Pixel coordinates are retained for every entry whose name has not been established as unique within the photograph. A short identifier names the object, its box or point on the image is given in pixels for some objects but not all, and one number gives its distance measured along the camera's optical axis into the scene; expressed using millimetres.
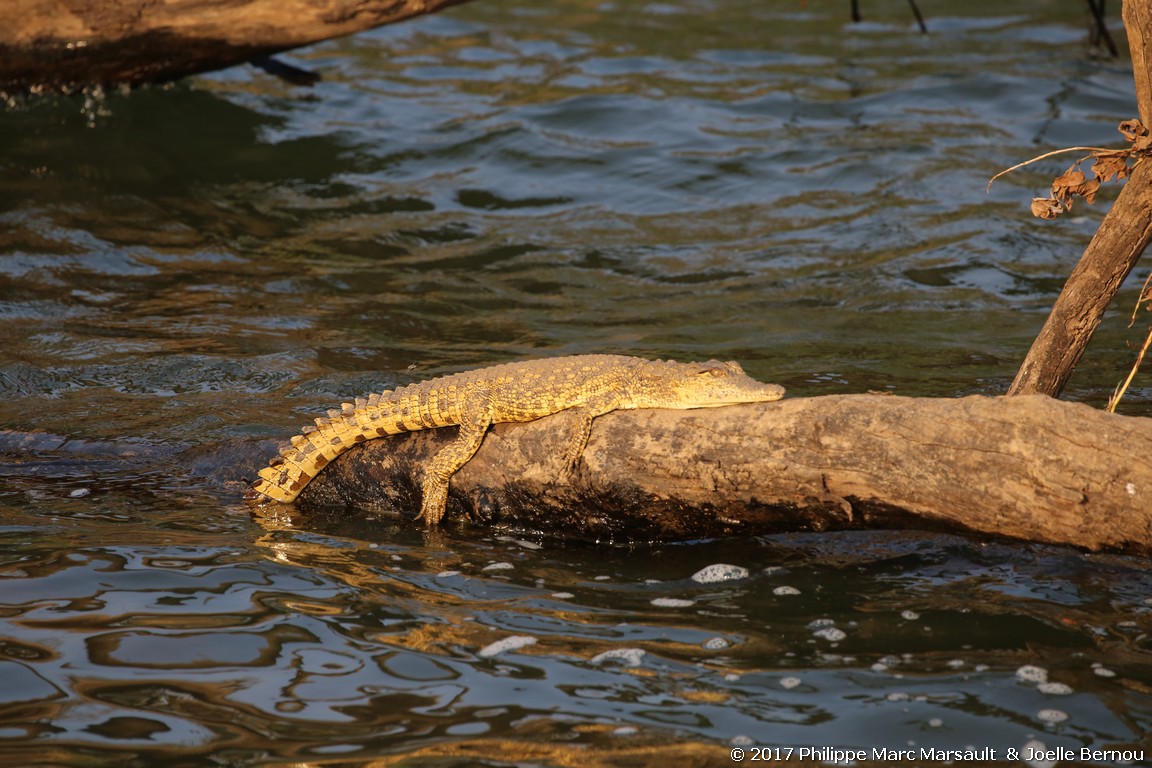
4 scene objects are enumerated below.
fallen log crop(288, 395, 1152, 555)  9531
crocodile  11164
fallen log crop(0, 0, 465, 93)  21975
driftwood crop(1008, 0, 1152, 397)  10437
